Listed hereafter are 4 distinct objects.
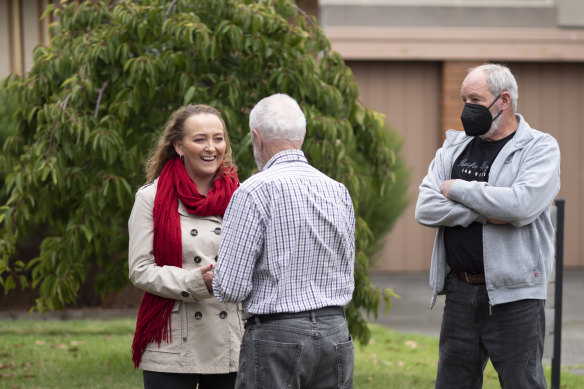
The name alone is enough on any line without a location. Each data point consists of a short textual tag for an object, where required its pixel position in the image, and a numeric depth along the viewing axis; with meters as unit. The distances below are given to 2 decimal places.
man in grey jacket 8.12
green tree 11.16
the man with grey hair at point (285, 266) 6.59
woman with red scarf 7.45
